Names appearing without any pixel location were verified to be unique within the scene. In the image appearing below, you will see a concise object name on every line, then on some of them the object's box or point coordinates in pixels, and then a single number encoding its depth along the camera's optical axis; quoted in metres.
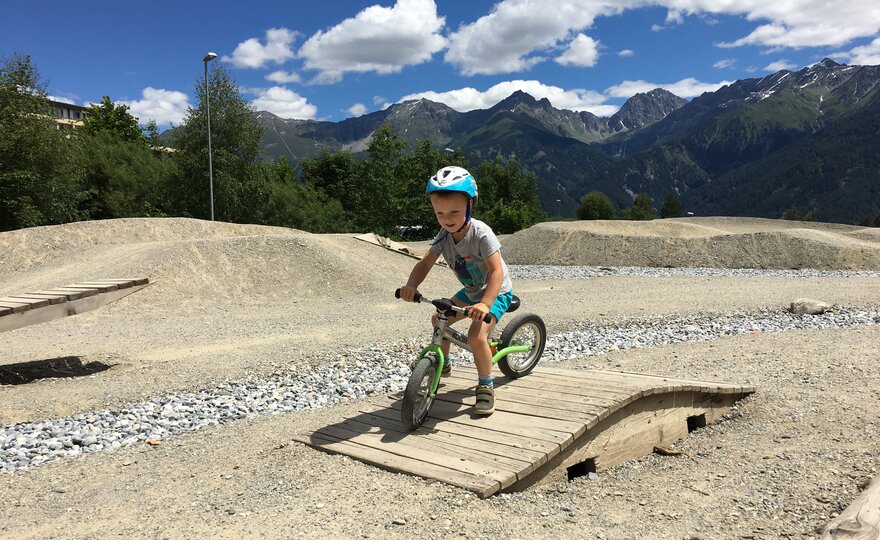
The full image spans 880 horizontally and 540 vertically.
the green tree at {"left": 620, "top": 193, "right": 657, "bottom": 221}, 111.81
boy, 5.31
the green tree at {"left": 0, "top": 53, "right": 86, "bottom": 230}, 29.73
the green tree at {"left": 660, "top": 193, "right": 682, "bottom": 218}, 117.31
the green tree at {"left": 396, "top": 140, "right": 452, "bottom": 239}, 62.62
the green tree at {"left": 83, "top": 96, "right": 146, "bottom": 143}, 60.81
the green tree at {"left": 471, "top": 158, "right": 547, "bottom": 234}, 79.25
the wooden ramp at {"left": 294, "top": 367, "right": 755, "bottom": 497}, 4.58
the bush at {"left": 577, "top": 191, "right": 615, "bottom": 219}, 113.69
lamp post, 31.23
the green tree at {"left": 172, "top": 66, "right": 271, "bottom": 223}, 38.16
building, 129.12
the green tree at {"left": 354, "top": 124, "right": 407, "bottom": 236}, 59.09
